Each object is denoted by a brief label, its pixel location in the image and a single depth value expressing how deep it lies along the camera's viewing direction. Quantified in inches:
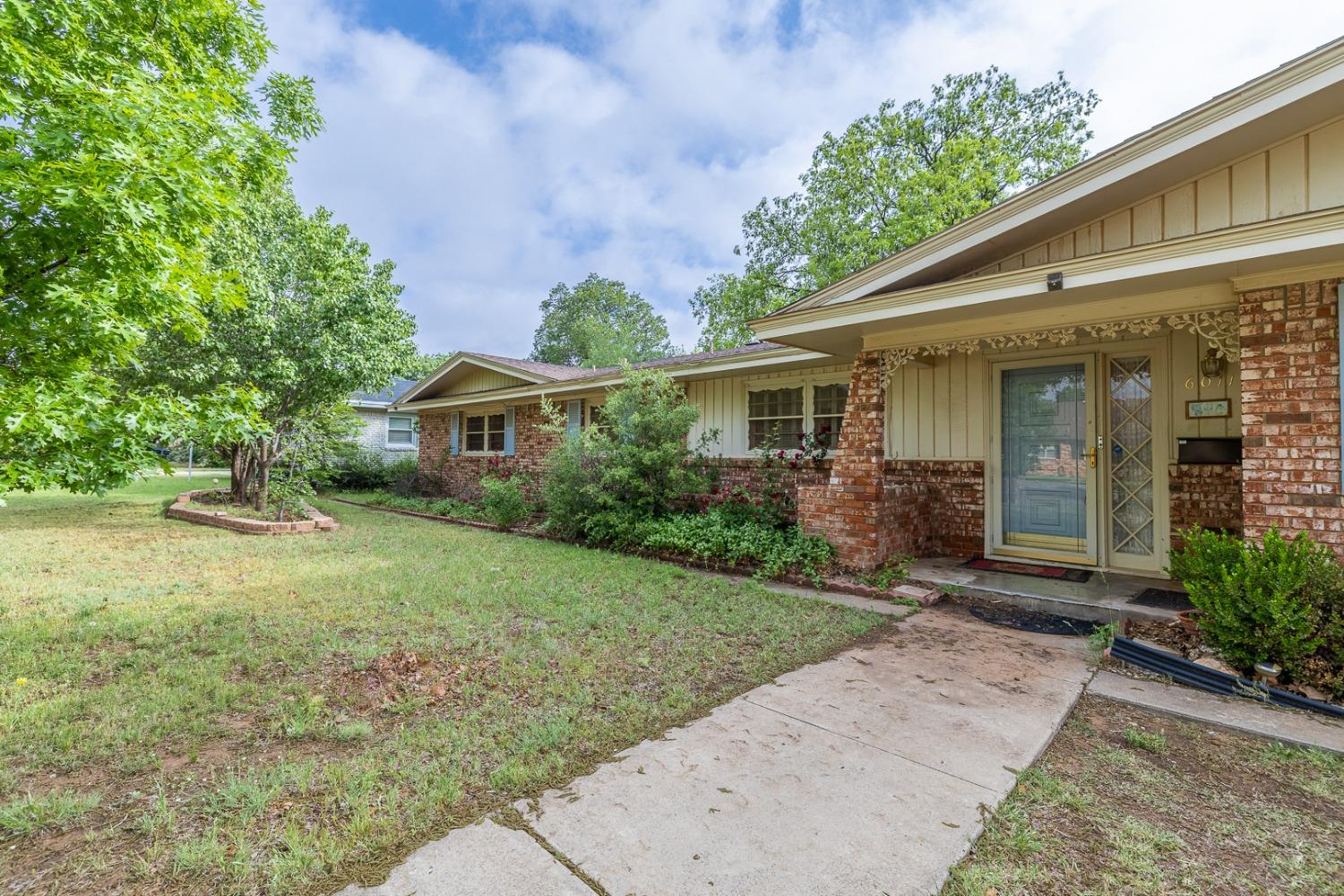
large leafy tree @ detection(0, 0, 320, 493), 107.3
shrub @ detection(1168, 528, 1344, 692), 118.6
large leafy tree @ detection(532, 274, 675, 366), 1647.4
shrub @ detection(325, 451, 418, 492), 607.2
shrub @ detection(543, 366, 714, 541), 287.4
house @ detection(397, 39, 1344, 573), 141.3
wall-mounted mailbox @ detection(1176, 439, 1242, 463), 193.3
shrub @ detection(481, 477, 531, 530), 366.0
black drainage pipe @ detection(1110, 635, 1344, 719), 118.0
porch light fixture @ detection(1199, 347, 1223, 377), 198.8
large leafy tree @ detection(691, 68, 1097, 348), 766.5
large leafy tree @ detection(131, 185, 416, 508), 331.9
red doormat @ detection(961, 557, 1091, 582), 211.3
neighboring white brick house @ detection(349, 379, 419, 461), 765.3
